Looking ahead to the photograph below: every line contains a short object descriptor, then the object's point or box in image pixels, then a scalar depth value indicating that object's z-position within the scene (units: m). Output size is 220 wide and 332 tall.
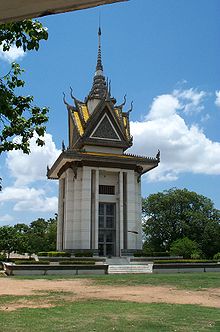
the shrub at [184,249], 37.59
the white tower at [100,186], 35.38
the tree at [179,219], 49.47
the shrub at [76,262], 27.11
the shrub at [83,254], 32.20
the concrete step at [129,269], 26.95
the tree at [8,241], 40.44
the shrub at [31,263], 26.33
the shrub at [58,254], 32.03
